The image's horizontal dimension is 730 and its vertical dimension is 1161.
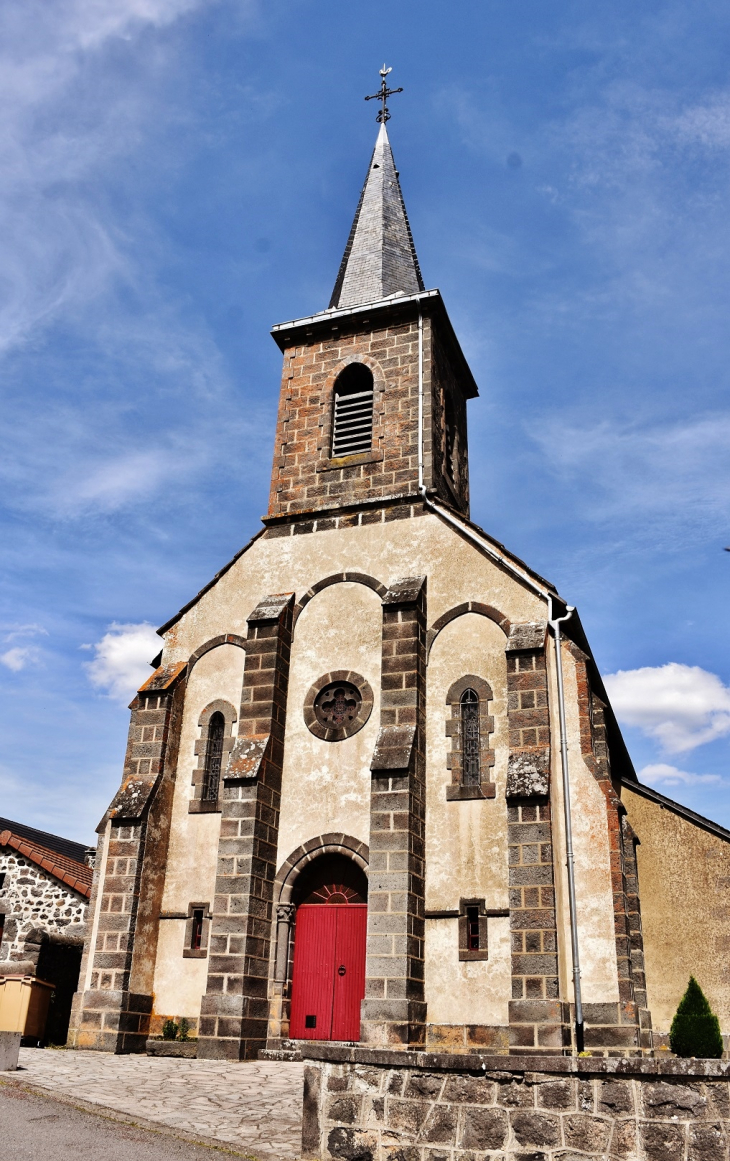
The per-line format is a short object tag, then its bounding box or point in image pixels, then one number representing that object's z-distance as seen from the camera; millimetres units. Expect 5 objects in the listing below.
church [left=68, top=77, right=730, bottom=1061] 12273
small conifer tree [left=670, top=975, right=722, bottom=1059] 13945
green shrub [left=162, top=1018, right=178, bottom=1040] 13578
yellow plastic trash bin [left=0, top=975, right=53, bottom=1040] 12820
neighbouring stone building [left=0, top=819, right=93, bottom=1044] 15312
